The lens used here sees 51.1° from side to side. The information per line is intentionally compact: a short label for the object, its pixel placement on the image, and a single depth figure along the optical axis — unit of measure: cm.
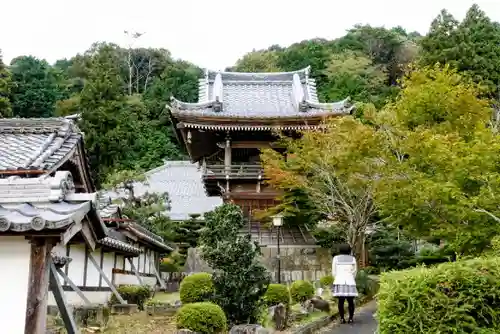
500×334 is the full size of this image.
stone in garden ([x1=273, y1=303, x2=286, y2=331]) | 1026
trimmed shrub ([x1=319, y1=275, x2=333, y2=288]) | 1783
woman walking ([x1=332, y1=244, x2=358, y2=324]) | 1074
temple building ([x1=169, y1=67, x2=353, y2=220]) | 2336
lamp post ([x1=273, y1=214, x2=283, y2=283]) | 1670
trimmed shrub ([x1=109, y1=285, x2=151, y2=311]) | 1633
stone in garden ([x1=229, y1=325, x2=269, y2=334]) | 863
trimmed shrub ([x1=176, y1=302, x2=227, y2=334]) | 891
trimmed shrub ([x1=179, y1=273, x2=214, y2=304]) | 1304
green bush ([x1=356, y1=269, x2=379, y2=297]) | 1638
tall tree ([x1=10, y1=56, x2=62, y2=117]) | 4656
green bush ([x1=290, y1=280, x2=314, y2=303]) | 1422
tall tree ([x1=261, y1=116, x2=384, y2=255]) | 1700
